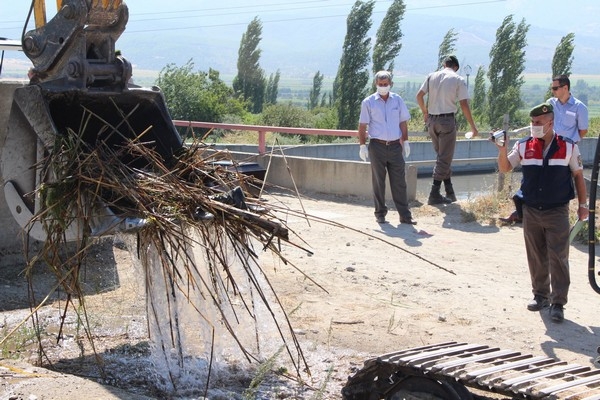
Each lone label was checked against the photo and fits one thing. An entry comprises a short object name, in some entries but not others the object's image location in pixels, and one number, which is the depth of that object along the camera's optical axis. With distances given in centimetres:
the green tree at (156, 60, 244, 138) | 3145
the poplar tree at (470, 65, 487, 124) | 6125
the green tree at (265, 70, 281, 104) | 8981
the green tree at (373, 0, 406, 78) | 6110
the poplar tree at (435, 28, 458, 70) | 6284
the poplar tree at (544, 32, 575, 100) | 5278
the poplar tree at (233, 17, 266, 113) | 7200
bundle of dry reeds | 630
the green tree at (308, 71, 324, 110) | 8772
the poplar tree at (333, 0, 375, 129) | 5159
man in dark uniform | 826
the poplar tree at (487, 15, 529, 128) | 5644
